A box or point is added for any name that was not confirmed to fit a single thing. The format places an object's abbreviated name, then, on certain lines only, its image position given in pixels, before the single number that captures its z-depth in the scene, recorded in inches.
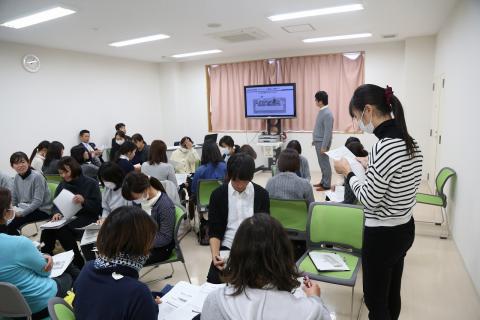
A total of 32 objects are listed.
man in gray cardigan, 217.9
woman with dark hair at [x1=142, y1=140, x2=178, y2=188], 149.5
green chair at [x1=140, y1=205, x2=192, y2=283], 99.2
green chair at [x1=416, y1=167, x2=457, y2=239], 142.8
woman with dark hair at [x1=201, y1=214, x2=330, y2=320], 36.1
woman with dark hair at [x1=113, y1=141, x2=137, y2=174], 157.4
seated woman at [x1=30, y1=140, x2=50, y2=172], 179.5
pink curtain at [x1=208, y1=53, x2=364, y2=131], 276.7
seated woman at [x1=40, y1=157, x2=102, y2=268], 119.7
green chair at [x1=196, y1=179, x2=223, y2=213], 141.4
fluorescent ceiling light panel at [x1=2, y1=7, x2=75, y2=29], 150.5
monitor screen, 282.8
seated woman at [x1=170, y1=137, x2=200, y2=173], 199.9
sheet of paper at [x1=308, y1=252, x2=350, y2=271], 86.3
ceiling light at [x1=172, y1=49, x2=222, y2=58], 278.3
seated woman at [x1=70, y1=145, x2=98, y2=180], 151.0
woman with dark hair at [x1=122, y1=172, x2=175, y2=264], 96.3
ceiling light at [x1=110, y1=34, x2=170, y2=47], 213.8
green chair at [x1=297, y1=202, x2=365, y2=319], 92.5
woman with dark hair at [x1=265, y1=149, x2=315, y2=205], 110.6
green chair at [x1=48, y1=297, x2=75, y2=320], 47.6
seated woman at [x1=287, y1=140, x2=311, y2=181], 147.7
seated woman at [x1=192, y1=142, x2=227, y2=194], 148.9
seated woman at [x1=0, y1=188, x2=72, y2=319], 65.8
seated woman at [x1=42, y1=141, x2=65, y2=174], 165.9
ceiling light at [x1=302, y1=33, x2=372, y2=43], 229.9
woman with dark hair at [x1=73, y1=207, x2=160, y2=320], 46.8
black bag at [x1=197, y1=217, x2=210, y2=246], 148.6
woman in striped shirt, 57.5
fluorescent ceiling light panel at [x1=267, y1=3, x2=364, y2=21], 162.4
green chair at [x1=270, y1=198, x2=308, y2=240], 104.7
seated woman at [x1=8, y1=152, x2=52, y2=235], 135.9
